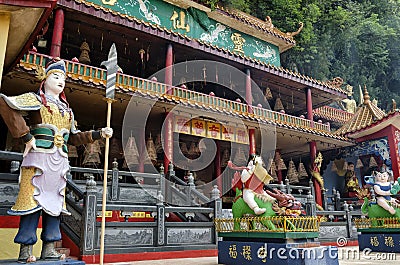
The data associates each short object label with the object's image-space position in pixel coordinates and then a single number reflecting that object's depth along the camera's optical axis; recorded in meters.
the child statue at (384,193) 7.72
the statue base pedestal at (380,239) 7.37
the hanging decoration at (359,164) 16.94
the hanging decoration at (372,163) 16.39
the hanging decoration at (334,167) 18.66
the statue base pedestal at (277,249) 4.70
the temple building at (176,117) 6.87
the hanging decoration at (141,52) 13.09
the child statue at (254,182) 5.53
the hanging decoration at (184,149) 14.10
